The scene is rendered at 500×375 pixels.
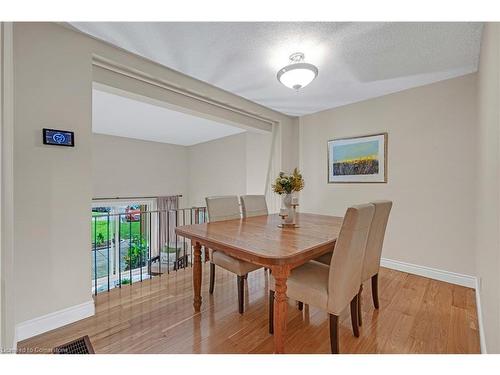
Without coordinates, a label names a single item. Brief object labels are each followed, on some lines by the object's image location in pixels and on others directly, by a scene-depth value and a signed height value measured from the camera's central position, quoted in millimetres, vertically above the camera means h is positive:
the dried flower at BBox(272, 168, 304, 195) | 2064 +34
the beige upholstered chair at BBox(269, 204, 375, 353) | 1303 -580
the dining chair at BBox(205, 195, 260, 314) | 1914 -611
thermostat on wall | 1680 +380
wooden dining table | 1299 -363
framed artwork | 3053 +410
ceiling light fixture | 1933 +993
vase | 2125 -200
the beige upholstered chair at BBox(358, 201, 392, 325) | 1621 -407
